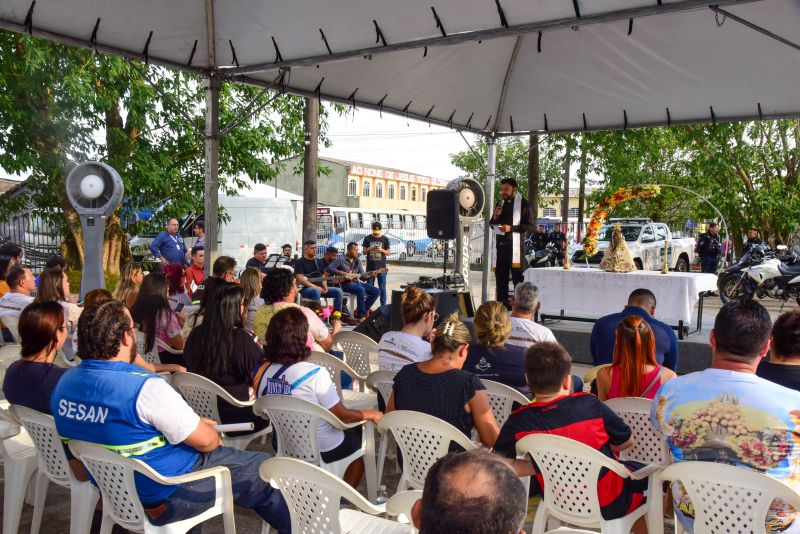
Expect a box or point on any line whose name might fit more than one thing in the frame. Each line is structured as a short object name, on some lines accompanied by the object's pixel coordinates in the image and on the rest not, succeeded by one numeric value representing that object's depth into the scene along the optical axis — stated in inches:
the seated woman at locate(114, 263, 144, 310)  208.9
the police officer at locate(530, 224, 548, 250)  646.5
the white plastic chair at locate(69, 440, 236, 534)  96.6
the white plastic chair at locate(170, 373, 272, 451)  141.8
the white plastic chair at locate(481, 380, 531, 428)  136.3
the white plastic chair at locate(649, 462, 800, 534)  80.8
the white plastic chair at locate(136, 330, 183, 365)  189.2
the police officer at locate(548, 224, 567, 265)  630.5
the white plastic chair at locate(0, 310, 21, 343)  208.2
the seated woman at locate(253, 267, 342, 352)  178.4
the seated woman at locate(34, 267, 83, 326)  199.6
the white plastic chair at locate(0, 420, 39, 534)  123.1
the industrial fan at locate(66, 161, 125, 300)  311.3
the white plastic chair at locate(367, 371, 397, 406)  149.2
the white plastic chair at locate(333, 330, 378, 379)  197.2
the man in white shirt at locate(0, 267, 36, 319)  208.4
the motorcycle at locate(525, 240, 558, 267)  608.1
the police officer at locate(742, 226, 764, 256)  571.5
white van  687.1
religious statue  316.8
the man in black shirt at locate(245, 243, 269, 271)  416.2
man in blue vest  98.7
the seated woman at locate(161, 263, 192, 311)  326.6
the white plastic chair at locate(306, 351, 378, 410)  166.7
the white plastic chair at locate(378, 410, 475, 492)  107.4
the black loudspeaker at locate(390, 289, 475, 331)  287.6
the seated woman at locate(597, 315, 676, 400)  134.0
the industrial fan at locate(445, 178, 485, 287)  383.6
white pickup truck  629.6
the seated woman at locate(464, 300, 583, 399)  146.4
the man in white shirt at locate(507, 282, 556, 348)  161.8
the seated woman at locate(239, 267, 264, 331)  211.0
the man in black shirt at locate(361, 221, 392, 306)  456.1
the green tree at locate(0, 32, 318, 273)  410.9
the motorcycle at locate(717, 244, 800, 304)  454.3
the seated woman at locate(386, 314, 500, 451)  119.2
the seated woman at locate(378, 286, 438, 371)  152.5
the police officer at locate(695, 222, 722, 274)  603.1
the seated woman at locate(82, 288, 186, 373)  160.8
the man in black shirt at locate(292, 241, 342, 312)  383.6
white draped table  290.0
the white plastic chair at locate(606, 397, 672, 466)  124.3
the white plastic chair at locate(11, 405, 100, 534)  114.1
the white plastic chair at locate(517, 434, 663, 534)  98.1
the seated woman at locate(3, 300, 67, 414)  125.3
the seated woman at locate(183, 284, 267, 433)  149.7
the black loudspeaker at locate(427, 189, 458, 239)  367.6
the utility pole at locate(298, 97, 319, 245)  513.7
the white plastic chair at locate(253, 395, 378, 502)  122.6
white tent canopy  219.1
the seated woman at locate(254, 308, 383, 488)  128.6
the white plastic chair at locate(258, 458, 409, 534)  85.3
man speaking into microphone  337.7
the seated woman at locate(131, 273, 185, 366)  190.1
